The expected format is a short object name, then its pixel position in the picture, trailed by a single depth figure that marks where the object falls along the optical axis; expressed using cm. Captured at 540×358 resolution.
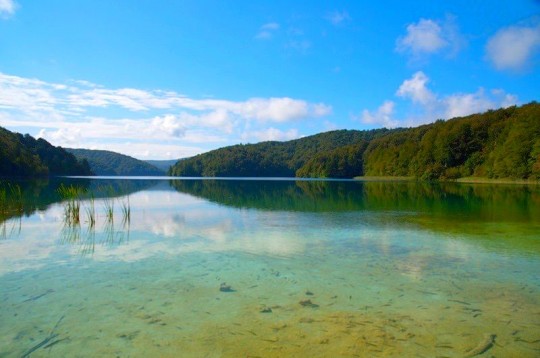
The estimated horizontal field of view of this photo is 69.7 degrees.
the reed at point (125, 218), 1650
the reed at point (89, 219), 1519
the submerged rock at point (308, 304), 624
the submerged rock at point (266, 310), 598
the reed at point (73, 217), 1562
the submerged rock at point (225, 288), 706
